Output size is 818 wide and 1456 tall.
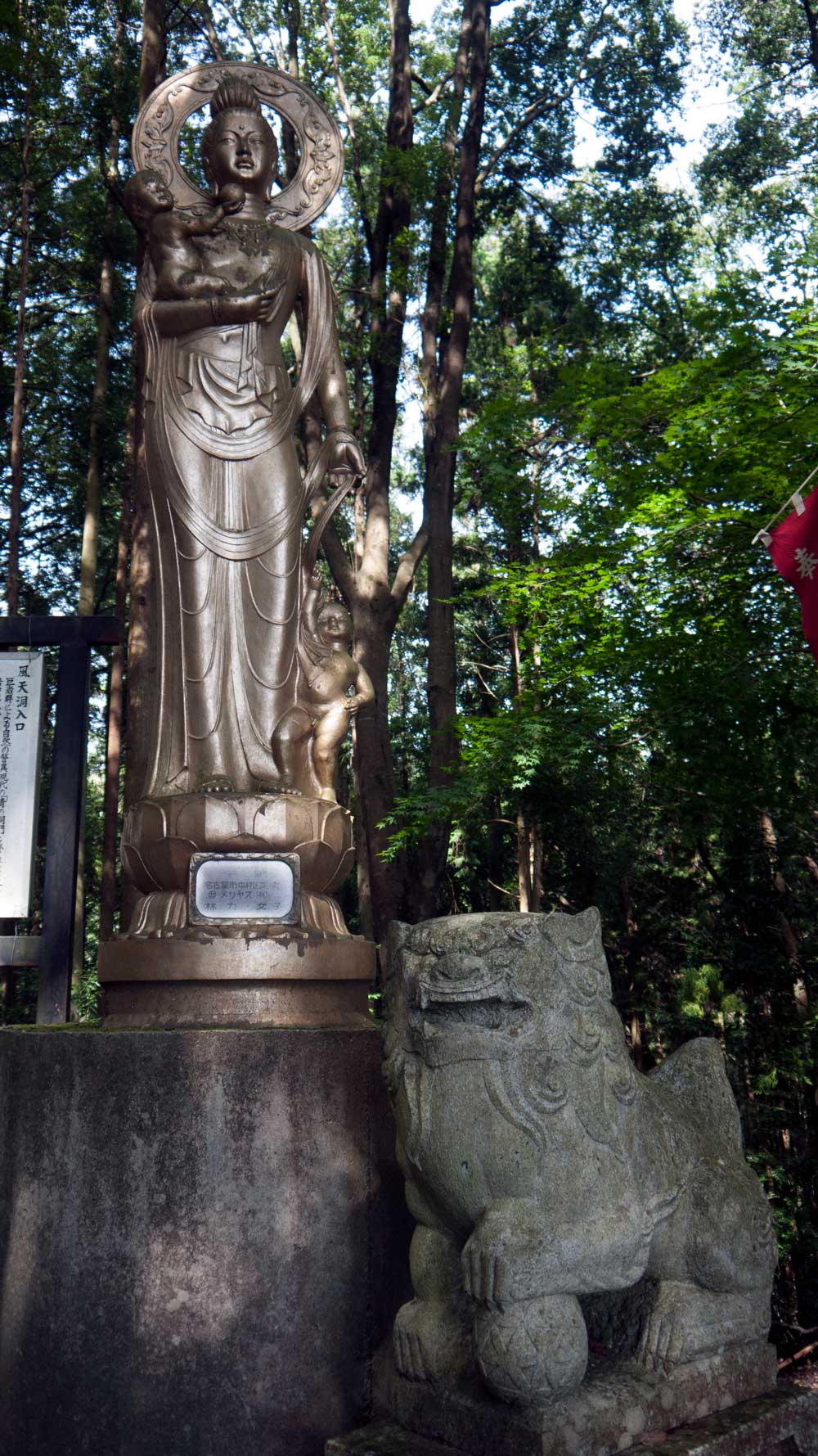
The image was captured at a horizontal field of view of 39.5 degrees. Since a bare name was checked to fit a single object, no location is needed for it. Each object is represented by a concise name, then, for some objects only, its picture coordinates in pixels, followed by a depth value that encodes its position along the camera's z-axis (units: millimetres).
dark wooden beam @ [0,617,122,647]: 5430
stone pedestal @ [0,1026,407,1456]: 3041
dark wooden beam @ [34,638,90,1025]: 4949
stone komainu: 2398
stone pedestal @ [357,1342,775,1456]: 2371
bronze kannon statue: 3922
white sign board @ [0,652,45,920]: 5281
